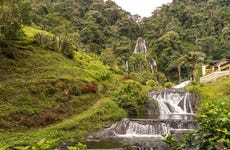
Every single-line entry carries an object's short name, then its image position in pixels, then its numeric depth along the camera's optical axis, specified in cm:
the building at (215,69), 3030
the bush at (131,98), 1973
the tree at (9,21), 1541
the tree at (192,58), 3481
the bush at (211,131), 289
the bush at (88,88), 1880
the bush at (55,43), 2223
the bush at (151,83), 3474
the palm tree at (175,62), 4936
